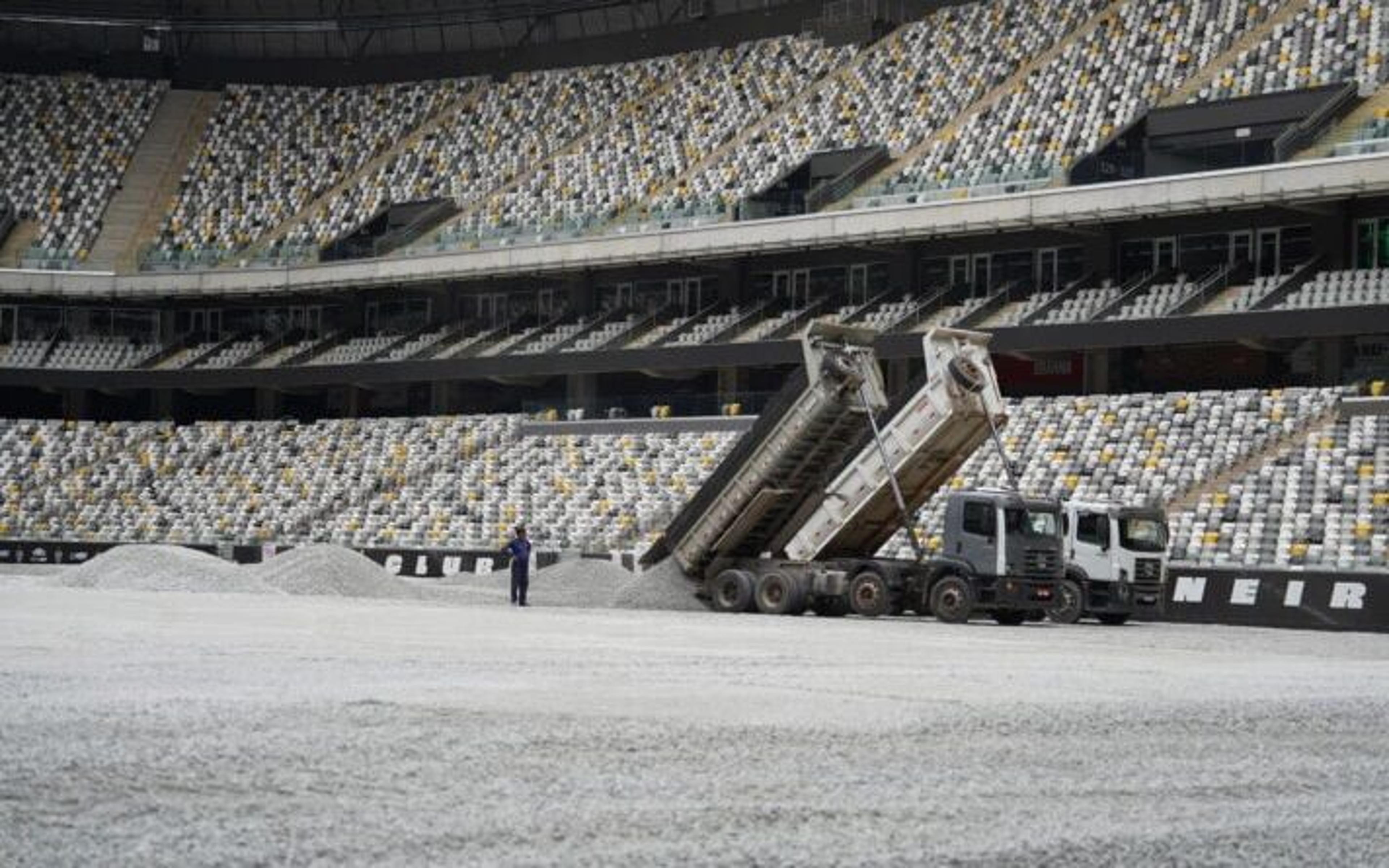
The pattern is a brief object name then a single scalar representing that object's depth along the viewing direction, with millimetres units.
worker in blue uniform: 40406
